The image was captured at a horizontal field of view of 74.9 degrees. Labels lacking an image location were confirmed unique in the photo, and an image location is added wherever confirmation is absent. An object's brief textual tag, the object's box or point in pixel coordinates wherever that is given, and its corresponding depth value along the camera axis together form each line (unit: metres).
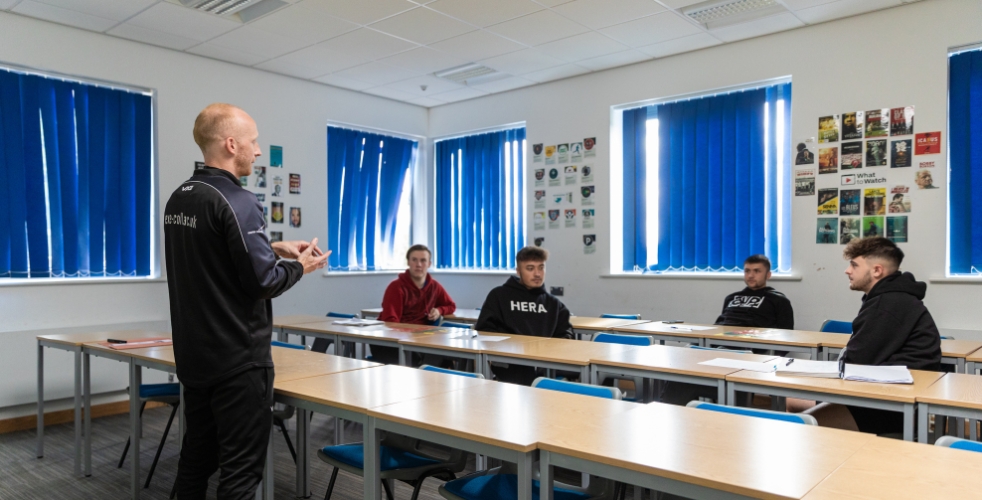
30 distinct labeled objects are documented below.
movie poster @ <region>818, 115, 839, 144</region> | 4.98
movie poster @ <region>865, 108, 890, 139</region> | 4.74
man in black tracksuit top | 2.02
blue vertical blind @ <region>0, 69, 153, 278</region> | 4.75
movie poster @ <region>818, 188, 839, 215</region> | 4.98
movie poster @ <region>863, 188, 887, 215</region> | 4.75
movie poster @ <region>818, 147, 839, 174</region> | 4.97
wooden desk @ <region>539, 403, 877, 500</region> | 1.40
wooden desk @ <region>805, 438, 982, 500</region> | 1.32
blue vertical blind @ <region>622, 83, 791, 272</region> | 5.40
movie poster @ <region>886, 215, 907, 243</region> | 4.67
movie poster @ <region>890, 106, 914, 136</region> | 4.64
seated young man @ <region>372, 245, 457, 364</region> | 5.02
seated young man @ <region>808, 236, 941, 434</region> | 2.75
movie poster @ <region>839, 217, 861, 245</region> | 4.88
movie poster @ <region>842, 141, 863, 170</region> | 4.86
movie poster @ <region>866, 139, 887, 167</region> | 4.75
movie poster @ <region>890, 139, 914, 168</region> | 4.64
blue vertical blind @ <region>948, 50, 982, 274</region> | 4.48
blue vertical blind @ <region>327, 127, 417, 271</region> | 6.94
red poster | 4.53
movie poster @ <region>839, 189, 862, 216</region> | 4.88
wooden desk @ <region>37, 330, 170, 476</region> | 3.61
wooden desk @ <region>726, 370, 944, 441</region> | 2.23
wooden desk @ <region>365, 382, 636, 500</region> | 1.70
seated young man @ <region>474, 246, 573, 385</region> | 4.10
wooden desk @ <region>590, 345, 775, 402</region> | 2.73
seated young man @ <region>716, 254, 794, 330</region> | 4.77
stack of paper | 2.43
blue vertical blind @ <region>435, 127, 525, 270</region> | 7.15
